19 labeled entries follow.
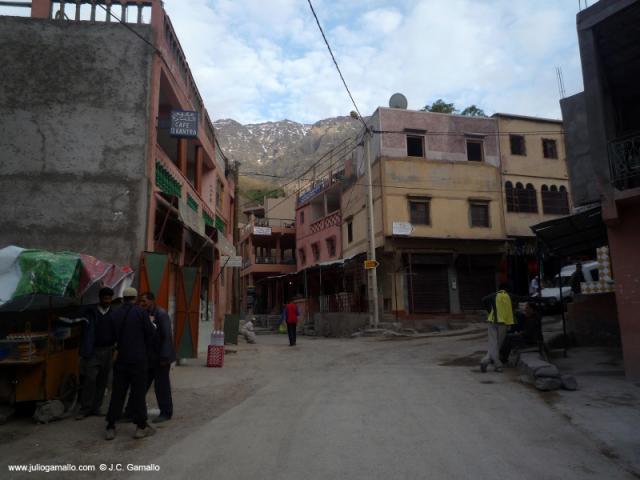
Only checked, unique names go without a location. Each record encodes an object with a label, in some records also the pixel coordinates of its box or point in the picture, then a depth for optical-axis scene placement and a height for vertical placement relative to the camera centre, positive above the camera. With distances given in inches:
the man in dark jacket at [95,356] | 275.4 -21.8
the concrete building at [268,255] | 1656.0 +205.4
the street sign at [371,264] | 850.1 +75.2
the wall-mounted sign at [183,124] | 449.1 +168.2
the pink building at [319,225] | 1294.8 +235.2
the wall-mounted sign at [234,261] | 712.4 +72.3
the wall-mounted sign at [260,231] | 1624.0 +258.3
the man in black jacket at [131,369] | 235.1 -24.9
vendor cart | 263.4 -5.8
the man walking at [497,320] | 412.2 -11.8
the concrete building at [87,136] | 390.3 +142.0
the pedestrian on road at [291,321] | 741.9 -14.1
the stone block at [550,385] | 321.4 -50.4
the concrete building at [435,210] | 964.6 +191.2
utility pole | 863.1 +90.7
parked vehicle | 746.8 +32.5
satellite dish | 1071.6 +435.7
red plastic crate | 475.8 -39.9
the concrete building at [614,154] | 353.4 +113.2
